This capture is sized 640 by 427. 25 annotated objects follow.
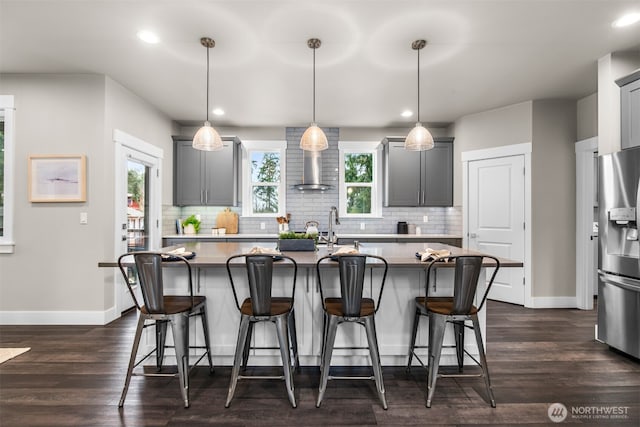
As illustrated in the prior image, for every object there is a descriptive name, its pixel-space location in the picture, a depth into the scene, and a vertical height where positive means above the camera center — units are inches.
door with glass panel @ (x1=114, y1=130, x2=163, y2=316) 145.6 +7.6
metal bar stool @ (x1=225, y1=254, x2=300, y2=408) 76.3 -24.3
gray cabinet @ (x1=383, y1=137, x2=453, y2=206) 199.3 +22.3
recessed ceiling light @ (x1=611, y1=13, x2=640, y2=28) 95.1 +58.6
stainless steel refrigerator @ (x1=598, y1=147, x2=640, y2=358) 103.2 -13.2
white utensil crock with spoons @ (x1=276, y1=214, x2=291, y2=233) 201.9 -5.0
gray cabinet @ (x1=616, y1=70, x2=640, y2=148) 107.3 +35.6
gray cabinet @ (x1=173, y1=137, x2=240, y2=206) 196.7 +24.4
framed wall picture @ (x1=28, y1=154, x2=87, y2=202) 135.1 +15.5
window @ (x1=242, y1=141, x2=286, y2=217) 212.1 +22.2
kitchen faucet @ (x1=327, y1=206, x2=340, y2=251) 117.1 -8.8
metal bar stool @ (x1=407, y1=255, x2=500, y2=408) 78.4 -24.7
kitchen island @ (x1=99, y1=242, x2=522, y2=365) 96.1 -30.1
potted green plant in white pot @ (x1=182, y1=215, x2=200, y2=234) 200.4 -6.7
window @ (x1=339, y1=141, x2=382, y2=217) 213.9 +22.0
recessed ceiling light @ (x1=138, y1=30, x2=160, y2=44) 103.4 +58.7
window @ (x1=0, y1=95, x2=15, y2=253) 135.0 +16.4
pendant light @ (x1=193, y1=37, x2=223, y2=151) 109.5 +26.4
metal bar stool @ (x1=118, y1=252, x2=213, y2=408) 77.7 -24.2
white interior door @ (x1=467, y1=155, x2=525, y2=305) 169.6 -0.8
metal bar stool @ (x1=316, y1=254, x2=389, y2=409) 76.2 -24.6
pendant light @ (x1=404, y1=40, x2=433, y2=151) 111.3 +26.5
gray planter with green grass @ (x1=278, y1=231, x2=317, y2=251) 107.3 -10.0
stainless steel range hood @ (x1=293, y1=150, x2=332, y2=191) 197.5 +26.6
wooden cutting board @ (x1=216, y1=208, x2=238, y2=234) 205.0 -4.3
